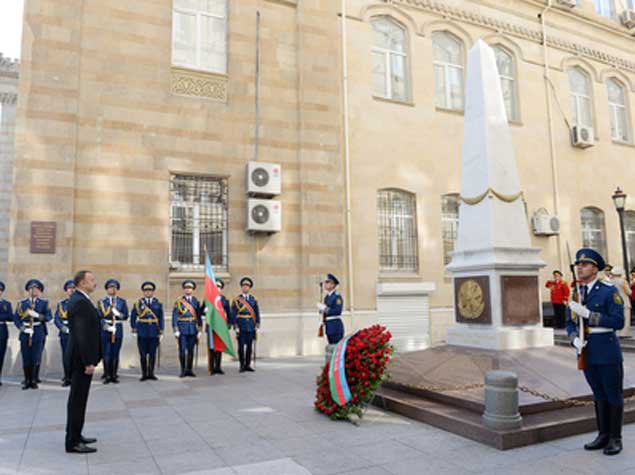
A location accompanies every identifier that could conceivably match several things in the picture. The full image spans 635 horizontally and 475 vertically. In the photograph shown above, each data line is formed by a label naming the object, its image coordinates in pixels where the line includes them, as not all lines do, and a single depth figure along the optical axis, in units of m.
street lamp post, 13.79
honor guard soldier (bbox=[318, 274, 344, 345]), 10.03
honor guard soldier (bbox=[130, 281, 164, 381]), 9.41
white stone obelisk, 7.91
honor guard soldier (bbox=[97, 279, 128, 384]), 9.12
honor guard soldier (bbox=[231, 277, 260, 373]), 10.27
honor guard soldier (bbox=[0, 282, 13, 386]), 9.16
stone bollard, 5.16
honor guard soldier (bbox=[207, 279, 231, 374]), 9.91
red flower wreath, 6.21
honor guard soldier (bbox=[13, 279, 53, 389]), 8.88
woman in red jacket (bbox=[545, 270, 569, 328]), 14.09
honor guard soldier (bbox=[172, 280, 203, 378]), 9.69
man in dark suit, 5.21
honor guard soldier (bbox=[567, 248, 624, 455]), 4.92
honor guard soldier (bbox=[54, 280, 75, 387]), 9.32
